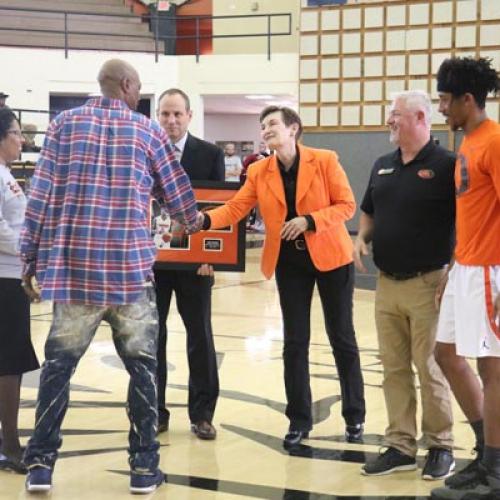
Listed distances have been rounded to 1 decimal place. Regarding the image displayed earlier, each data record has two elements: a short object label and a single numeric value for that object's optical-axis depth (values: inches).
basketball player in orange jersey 153.1
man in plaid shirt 154.5
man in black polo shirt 168.6
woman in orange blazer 189.9
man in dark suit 195.2
